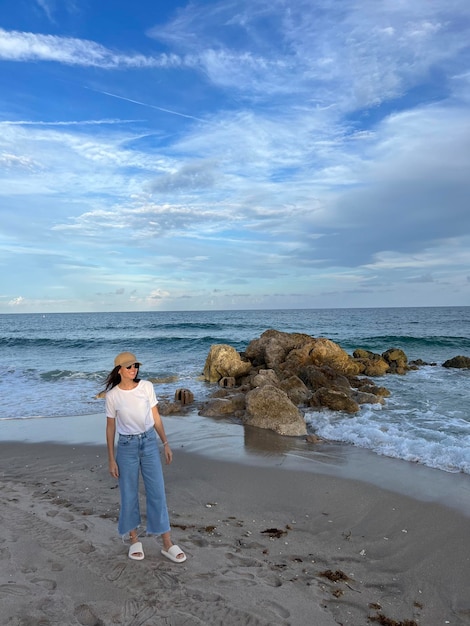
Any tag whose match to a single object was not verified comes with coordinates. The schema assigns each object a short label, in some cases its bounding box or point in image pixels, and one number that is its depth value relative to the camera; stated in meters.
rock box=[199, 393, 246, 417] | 10.89
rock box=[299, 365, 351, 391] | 13.07
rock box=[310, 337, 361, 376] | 15.90
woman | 4.11
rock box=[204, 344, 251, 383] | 15.62
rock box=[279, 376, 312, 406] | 11.94
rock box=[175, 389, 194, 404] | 12.08
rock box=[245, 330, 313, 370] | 16.28
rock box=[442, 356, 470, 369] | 19.04
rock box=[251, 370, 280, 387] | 12.68
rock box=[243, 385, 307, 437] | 9.28
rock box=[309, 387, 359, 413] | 11.00
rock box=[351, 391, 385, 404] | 11.82
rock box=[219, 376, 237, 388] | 14.56
